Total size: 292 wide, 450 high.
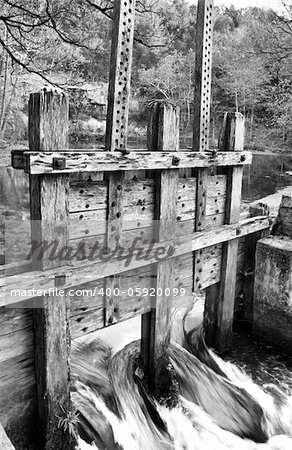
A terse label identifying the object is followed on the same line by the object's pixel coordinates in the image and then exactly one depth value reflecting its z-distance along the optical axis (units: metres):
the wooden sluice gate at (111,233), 3.48
